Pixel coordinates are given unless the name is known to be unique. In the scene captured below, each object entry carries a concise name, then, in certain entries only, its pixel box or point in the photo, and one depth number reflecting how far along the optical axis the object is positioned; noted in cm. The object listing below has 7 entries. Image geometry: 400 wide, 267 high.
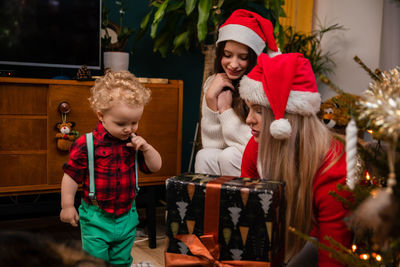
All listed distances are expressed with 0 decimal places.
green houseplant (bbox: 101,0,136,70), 265
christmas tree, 64
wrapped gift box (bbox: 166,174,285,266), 99
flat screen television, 235
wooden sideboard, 214
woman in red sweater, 120
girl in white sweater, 220
